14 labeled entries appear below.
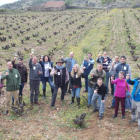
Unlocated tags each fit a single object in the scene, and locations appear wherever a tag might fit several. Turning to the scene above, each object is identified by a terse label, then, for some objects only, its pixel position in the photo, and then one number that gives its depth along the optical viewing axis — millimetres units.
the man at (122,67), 5500
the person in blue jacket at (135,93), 4379
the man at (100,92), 4949
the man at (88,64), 6695
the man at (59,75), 5770
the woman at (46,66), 6178
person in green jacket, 5157
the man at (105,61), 6527
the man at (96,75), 5270
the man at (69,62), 6775
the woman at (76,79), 5693
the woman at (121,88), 4879
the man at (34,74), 5665
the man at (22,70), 5746
